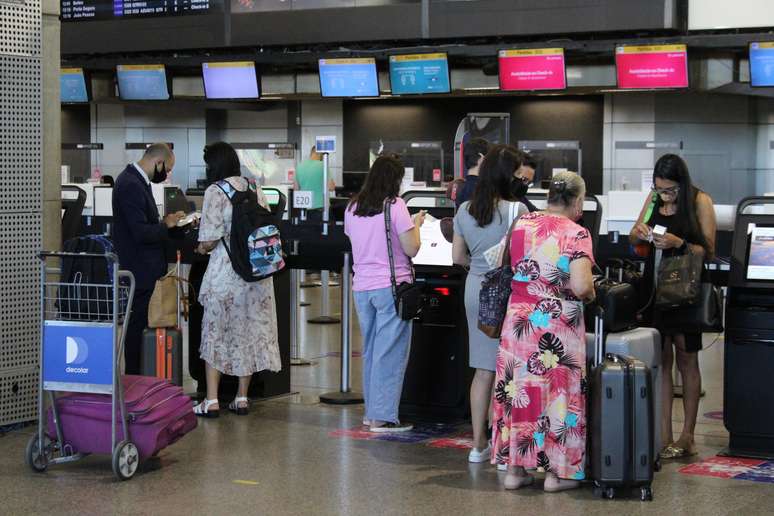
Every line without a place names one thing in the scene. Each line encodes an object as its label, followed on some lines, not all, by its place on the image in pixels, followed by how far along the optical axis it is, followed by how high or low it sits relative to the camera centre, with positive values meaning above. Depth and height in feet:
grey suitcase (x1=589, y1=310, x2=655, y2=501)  17.62 -2.91
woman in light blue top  20.13 -0.13
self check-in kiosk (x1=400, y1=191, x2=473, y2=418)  23.65 -2.32
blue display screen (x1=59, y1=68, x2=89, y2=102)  54.65 +6.34
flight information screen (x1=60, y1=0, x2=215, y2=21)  50.83 +9.37
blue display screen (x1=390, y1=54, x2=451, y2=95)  46.52 +5.94
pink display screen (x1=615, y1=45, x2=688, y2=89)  42.83 +5.79
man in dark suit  23.39 -0.05
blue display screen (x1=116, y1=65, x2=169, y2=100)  52.31 +6.26
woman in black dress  20.40 -0.18
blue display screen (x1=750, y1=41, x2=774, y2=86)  41.42 +5.51
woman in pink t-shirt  22.22 -0.90
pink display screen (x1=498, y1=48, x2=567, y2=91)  44.32 +5.87
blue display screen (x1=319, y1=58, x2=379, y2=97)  48.01 +5.92
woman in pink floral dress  17.67 -1.77
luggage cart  18.92 -2.13
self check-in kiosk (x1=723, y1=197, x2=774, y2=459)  20.59 -2.01
